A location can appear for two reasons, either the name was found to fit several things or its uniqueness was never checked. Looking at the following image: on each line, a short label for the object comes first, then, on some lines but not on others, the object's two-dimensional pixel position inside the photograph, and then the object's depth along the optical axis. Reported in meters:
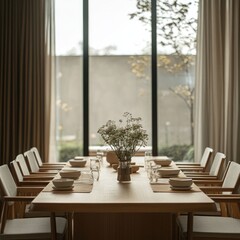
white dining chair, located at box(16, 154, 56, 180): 3.92
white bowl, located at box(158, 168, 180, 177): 3.51
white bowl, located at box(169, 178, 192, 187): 2.89
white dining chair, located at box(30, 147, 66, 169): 4.68
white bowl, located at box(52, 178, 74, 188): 2.87
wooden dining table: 2.48
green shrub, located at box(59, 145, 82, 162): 5.75
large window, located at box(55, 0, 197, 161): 5.73
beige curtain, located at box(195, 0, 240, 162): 5.51
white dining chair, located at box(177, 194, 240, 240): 2.86
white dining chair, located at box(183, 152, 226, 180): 3.93
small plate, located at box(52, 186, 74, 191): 2.87
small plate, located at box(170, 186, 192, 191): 2.88
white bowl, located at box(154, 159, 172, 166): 4.25
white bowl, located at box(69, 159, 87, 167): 4.23
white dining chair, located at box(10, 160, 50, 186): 3.63
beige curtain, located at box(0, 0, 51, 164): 5.53
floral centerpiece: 3.22
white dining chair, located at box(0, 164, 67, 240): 2.83
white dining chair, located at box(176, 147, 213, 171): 4.54
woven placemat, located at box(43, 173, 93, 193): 2.85
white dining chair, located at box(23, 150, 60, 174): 4.33
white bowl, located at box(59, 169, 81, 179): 3.35
